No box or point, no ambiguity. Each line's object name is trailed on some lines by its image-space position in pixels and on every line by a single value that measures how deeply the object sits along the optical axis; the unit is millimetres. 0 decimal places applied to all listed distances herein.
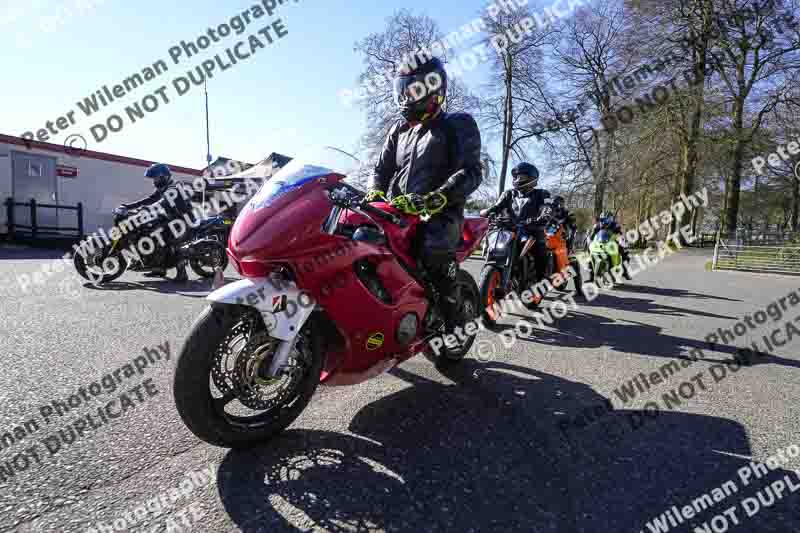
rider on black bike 7930
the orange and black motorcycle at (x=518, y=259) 5261
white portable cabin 15102
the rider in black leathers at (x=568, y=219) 9557
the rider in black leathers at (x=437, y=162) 3043
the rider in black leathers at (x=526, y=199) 6273
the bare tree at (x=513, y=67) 20938
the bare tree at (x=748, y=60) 20281
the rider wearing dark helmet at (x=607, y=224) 9766
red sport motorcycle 2062
